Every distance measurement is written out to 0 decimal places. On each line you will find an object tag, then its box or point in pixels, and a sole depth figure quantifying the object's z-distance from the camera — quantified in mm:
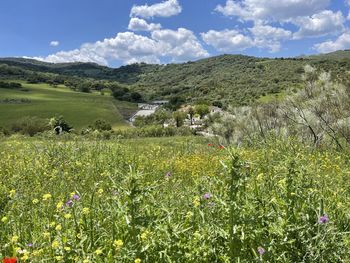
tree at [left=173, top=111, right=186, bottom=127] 90800
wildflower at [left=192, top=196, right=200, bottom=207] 3886
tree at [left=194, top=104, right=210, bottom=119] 87875
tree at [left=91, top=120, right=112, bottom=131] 83388
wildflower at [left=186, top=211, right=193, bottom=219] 3784
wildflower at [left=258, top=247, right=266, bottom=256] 3056
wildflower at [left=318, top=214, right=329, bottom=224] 3433
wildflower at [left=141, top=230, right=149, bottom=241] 3191
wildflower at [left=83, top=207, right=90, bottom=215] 3660
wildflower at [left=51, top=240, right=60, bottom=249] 3230
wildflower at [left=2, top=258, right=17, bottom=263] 2844
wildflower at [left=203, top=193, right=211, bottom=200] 3851
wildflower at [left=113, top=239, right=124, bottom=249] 3089
